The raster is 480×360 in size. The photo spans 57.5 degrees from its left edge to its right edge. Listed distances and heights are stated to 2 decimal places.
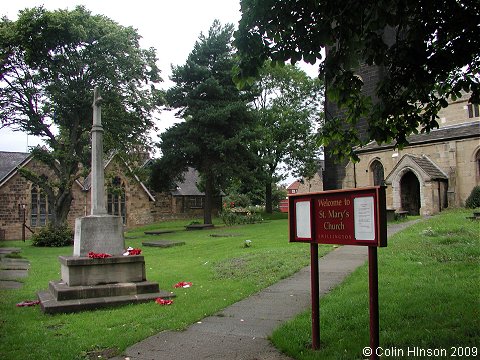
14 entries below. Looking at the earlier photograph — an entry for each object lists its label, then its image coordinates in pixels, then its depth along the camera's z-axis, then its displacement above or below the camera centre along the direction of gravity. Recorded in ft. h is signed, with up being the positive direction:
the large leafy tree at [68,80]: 82.64 +25.46
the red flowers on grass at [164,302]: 26.16 -5.93
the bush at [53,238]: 80.02 -6.03
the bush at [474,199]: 84.30 -0.32
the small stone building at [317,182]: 250.78 +10.50
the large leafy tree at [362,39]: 17.90 +6.87
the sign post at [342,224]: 13.83 -0.85
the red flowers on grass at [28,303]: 27.66 -6.24
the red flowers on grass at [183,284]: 31.76 -5.97
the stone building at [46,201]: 116.37 +1.28
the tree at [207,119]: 96.84 +18.65
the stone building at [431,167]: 91.09 +7.12
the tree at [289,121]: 157.89 +29.33
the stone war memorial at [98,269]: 26.91 -4.37
